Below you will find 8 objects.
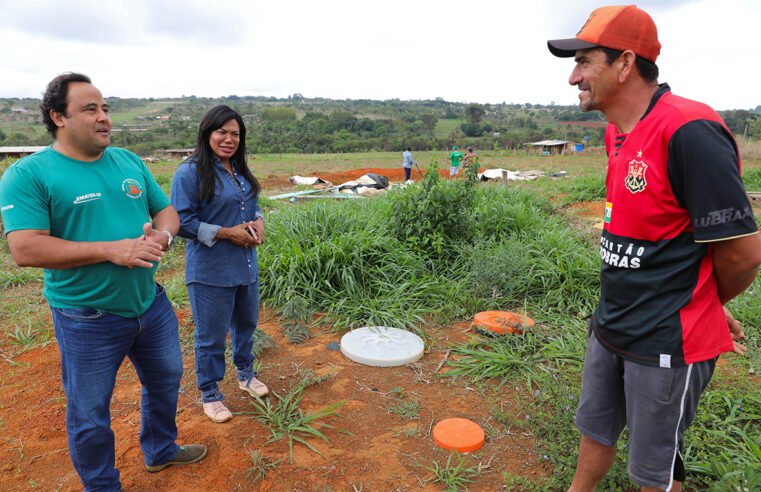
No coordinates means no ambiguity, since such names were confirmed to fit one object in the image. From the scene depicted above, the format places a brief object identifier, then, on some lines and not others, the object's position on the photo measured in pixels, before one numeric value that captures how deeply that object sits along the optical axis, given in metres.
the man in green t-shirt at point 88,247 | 1.77
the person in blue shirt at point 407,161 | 14.82
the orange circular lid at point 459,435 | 2.58
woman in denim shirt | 2.57
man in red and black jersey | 1.32
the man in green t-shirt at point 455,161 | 13.64
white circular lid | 3.53
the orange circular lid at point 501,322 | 3.78
